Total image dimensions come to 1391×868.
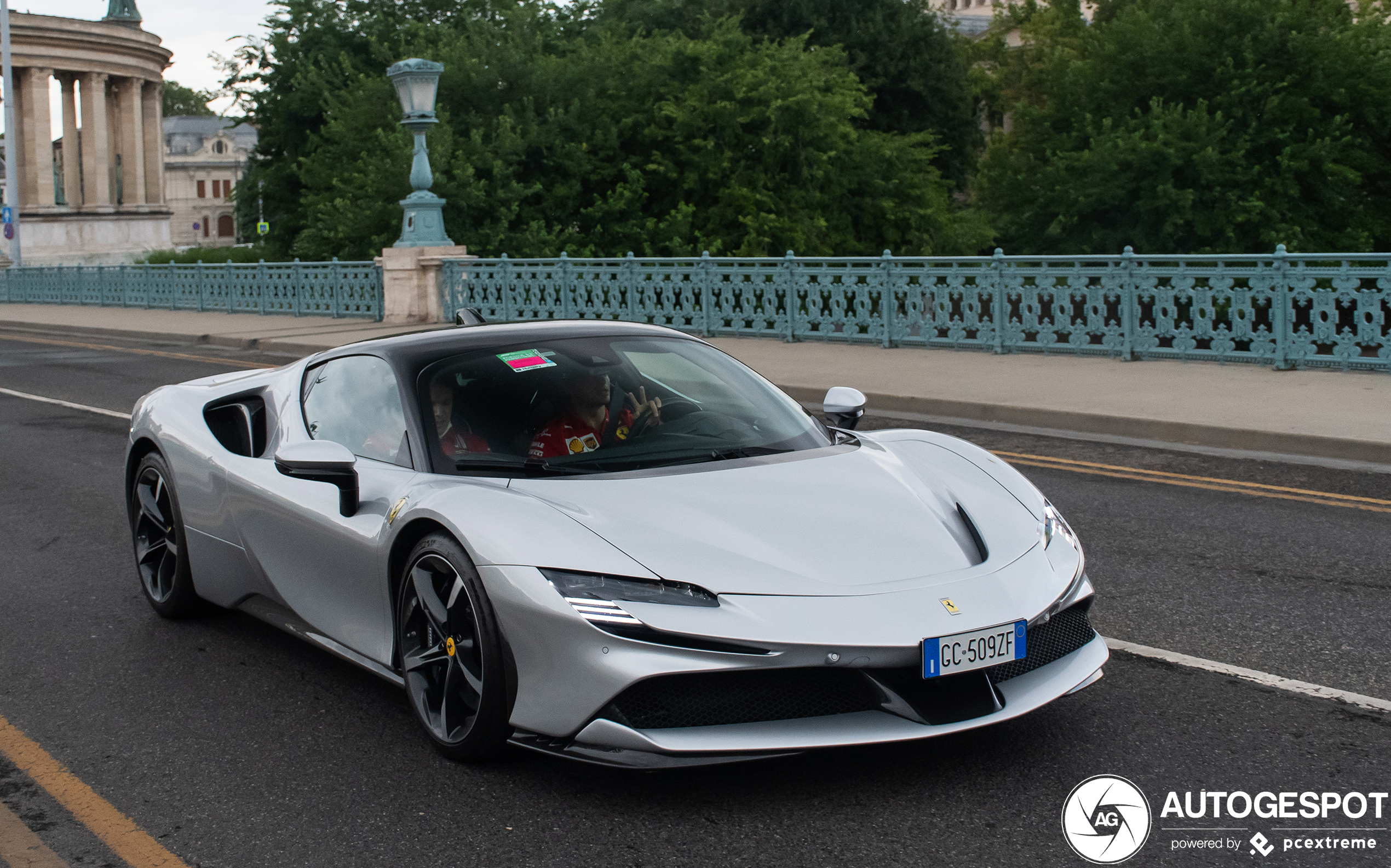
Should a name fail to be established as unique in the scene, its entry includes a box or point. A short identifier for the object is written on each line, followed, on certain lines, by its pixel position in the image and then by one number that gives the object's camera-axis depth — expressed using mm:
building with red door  141500
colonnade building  74938
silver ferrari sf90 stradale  3586
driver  4652
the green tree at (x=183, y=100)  156125
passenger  4578
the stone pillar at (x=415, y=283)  25578
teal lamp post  24797
